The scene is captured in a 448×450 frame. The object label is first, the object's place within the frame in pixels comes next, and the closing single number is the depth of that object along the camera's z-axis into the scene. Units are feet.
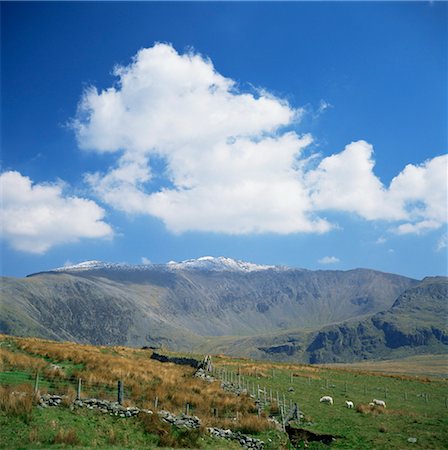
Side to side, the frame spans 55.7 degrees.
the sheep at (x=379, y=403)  130.92
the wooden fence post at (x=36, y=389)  72.80
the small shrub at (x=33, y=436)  60.64
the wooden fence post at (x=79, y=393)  76.38
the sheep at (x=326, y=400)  130.33
